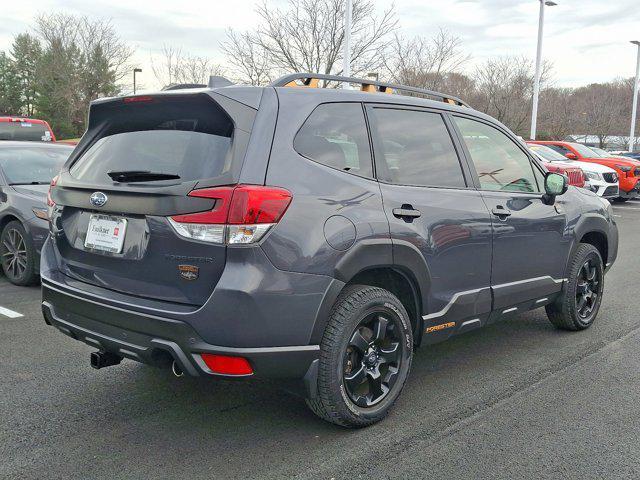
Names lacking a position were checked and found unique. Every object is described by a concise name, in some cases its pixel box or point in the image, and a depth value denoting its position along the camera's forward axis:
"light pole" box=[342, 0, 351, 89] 17.89
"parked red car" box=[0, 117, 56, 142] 12.19
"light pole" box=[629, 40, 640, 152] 35.38
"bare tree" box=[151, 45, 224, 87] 32.97
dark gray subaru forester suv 2.73
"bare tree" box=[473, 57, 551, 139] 30.67
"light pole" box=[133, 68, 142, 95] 41.77
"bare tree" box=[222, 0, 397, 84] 23.09
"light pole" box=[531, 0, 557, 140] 25.19
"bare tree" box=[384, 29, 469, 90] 24.77
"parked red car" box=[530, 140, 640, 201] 16.88
